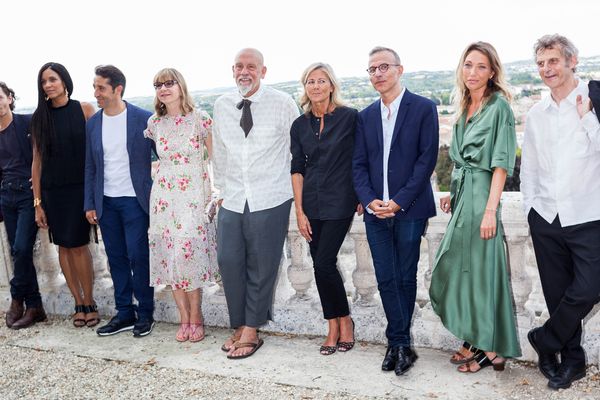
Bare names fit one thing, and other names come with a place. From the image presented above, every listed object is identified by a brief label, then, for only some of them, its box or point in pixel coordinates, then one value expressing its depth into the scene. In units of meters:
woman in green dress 3.58
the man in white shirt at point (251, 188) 4.25
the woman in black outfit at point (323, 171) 4.00
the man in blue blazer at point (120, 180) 4.72
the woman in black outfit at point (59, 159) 4.96
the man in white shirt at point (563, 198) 3.36
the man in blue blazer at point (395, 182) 3.80
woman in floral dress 4.51
